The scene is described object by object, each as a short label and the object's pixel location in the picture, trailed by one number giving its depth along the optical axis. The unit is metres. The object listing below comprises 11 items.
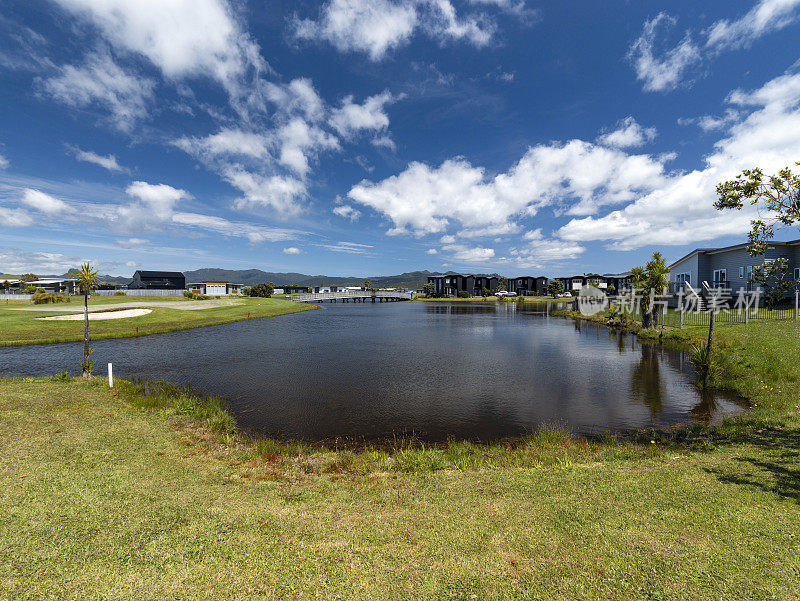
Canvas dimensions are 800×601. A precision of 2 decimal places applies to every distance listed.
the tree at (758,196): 9.86
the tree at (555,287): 159.05
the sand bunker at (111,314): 48.01
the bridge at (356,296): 144.12
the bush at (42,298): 70.11
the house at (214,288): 151.88
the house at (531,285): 192.12
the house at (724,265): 43.34
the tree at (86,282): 20.16
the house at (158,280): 137.75
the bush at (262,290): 147.00
